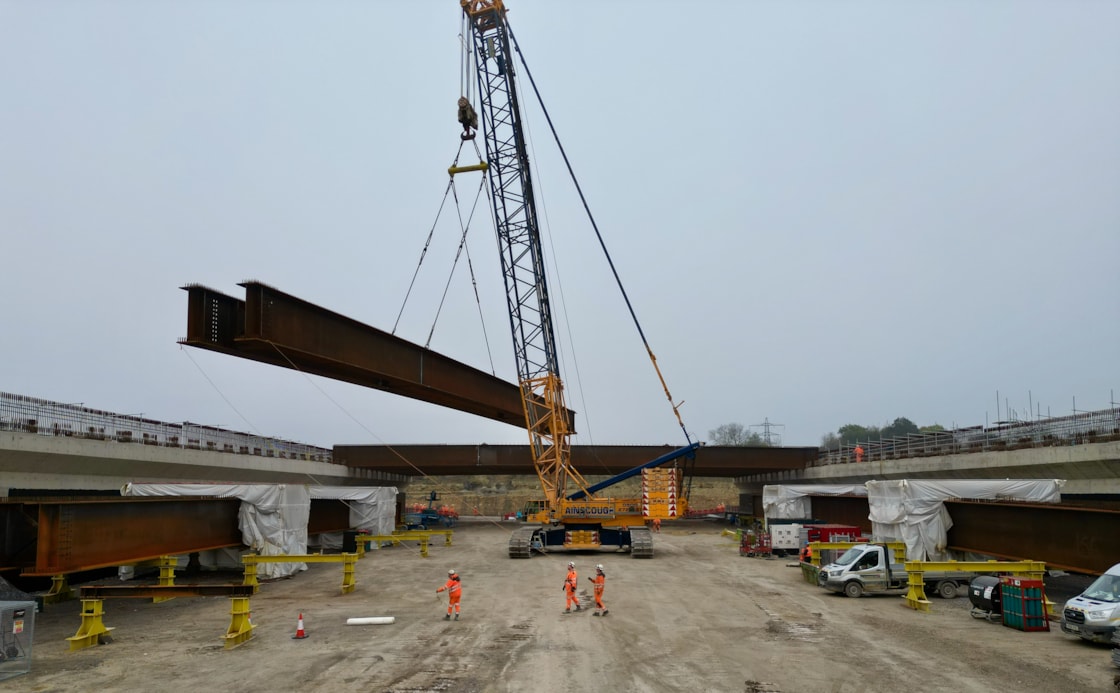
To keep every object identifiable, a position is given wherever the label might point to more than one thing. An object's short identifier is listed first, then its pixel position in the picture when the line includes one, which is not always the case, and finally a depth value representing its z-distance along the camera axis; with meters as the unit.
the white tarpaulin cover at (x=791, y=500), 43.22
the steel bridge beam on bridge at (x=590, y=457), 58.66
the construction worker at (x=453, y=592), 18.22
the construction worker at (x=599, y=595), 18.95
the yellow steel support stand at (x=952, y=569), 19.12
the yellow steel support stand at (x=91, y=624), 15.52
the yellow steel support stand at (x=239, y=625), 15.53
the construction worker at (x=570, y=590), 19.02
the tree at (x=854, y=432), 167.50
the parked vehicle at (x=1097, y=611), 14.64
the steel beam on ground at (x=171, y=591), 15.52
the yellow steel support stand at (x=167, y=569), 20.98
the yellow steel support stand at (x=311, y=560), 20.75
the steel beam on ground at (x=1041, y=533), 18.53
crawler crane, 35.72
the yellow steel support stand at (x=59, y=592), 21.07
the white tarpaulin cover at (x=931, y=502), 24.61
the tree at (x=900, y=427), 156.12
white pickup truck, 21.91
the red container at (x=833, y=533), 31.45
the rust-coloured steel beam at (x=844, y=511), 37.38
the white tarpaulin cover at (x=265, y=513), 24.94
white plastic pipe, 17.72
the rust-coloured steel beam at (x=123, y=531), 16.38
